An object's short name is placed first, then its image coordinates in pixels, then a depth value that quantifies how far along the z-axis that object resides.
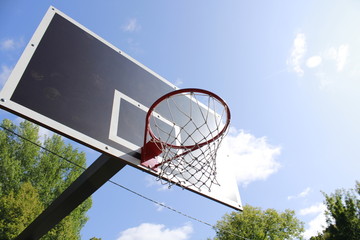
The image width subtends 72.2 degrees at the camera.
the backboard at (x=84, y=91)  1.89
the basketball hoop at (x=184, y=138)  2.48
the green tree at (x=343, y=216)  10.47
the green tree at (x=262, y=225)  16.48
